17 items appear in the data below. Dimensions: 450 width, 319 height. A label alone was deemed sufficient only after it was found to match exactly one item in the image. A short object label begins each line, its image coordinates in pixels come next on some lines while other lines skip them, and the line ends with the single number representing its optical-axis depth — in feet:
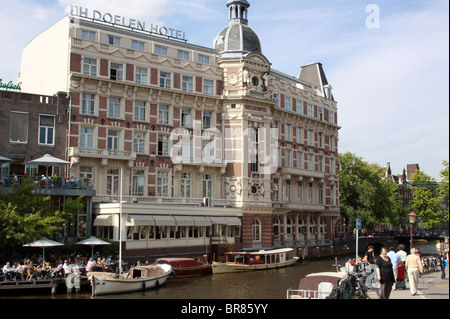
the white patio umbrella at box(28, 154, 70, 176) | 146.20
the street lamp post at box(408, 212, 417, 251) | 122.93
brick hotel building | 168.25
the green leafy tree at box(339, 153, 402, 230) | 292.61
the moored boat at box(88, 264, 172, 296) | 114.93
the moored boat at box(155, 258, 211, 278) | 144.56
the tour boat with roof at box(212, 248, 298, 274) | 161.38
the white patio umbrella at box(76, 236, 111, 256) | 138.82
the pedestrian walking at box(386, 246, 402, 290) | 80.65
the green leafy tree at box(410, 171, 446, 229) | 342.23
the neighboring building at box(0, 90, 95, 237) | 154.51
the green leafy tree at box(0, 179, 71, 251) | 125.59
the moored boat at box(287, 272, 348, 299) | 82.69
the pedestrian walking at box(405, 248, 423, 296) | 71.56
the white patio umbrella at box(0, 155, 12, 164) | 144.36
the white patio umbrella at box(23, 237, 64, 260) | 124.57
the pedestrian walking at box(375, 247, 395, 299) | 64.85
